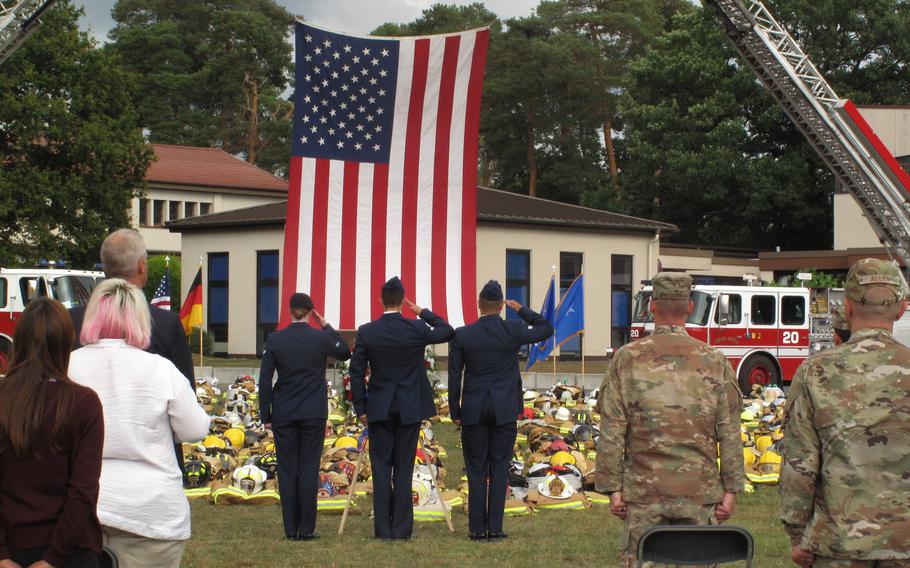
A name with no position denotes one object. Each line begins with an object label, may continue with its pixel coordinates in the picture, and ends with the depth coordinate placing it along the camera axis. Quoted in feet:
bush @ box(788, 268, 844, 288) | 113.93
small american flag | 90.74
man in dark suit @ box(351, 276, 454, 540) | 31.01
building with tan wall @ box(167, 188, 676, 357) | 130.41
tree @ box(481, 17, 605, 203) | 184.55
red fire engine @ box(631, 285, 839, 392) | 87.51
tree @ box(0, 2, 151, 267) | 131.54
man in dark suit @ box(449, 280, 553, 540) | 31.01
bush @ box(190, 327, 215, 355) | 128.06
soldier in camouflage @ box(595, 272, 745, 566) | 17.87
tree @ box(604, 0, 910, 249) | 164.96
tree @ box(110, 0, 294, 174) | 209.56
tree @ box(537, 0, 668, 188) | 190.60
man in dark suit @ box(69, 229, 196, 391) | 17.24
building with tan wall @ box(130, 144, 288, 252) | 189.67
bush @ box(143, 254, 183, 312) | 164.35
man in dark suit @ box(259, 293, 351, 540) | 31.55
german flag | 92.48
